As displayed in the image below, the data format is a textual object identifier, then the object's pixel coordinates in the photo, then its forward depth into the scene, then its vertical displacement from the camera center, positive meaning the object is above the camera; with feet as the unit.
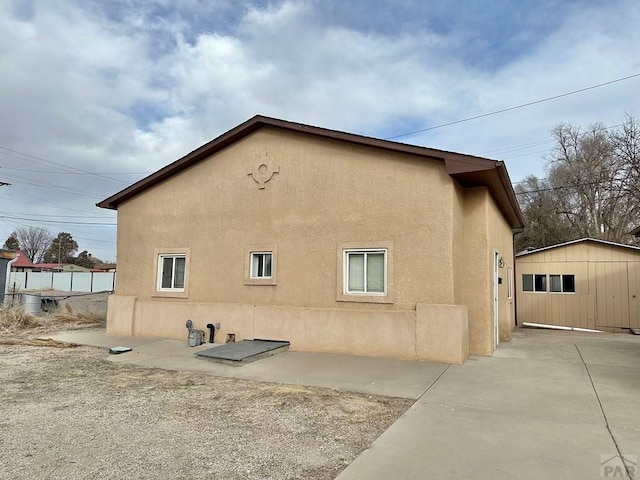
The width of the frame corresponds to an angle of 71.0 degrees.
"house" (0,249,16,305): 66.69 +1.69
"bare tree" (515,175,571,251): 94.07 +14.29
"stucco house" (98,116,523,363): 29.78 +2.78
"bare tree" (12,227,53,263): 261.44 +19.94
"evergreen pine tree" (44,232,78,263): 267.39 +16.90
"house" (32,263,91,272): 195.00 +4.69
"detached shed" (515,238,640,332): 51.88 +0.14
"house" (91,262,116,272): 222.42 +6.45
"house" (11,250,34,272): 171.70 +4.40
